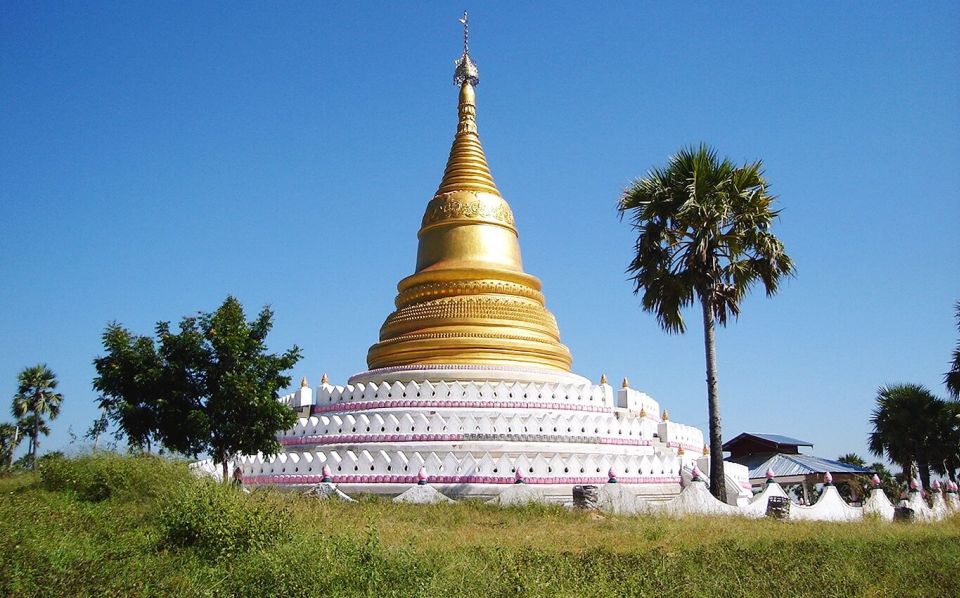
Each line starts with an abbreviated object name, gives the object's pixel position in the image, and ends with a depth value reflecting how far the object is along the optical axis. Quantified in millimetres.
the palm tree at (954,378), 27344
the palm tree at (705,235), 19766
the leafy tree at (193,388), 18328
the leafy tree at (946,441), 31242
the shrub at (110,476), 14492
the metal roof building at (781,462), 28500
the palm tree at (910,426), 32031
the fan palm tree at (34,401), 40688
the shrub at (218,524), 10734
